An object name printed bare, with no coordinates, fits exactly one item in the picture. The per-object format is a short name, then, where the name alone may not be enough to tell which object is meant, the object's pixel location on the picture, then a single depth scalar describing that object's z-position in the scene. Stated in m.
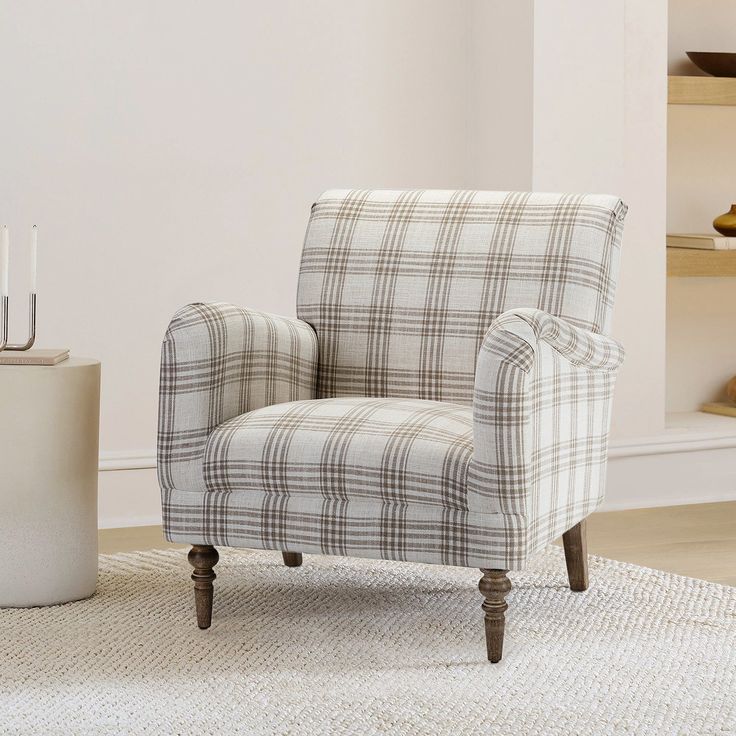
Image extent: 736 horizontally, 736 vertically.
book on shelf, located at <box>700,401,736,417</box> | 7.06
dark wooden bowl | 6.78
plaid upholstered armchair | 3.61
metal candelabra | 4.31
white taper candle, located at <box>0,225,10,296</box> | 4.24
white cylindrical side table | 4.21
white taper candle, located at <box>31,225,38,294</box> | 4.24
